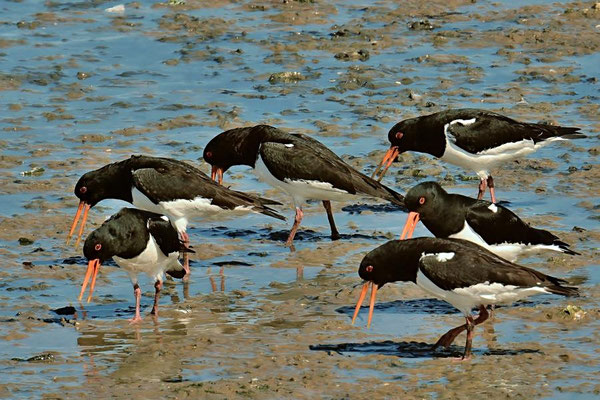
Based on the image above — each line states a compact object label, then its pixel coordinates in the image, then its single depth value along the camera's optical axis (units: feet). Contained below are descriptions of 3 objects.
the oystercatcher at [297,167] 35.78
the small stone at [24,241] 34.60
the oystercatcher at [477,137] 36.81
